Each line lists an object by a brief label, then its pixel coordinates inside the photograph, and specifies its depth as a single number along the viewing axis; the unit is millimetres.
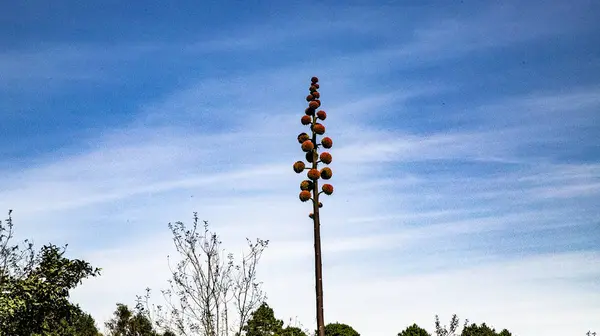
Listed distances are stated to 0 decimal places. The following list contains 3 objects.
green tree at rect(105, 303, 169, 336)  48906
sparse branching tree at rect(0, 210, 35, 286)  29084
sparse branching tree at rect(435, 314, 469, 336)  32844
